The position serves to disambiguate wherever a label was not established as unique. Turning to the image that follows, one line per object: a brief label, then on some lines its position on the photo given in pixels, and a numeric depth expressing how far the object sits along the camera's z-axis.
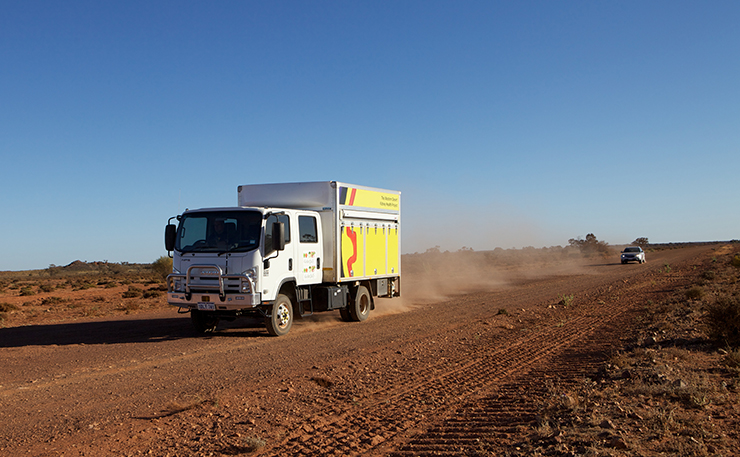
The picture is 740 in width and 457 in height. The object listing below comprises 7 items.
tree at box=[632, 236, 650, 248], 154.00
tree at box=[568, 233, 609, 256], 95.52
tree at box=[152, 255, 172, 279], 39.78
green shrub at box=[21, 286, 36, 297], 32.69
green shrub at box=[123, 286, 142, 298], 28.27
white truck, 12.11
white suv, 53.66
